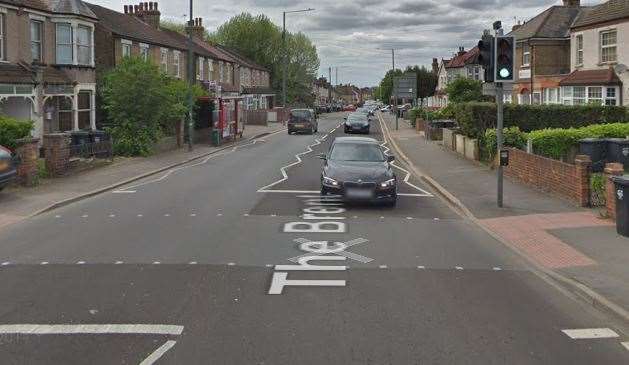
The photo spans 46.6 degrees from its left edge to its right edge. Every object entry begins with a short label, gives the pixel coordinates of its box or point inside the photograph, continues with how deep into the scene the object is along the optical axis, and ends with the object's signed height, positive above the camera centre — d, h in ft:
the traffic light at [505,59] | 49.16 +5.09
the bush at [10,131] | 60.85 +0.30
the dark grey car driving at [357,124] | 157.89 +2.28
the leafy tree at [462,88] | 136.35 +8.81
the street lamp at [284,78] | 198.80 +15.70
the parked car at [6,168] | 53.52 -2.46
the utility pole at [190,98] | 104.88 +5.24
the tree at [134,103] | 92.32 +4.01
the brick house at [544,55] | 145.48 +16.21
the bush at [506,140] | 75.66 -0.56
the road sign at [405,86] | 187.52 +12.52
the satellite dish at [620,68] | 112.78 +10.28
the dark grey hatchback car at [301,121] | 158.20 +2.93
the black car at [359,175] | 50.75 -2.87
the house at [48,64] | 87.92 +9.32
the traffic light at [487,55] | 49.42 +5.38
